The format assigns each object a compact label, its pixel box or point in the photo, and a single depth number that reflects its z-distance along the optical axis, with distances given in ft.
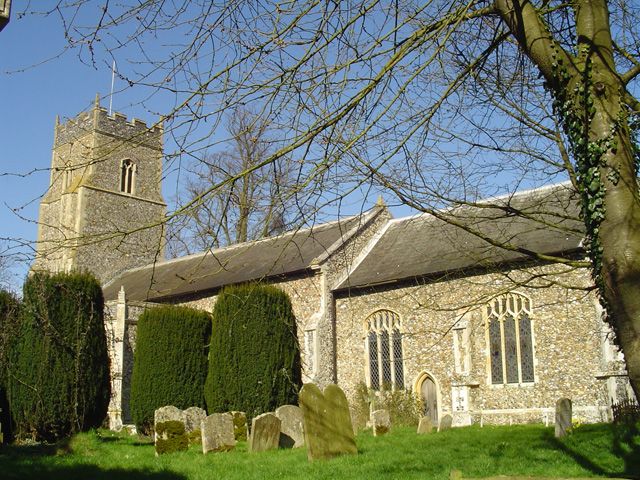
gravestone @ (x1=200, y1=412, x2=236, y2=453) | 35.35
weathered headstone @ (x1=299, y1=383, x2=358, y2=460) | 30.91
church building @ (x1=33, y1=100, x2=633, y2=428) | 52.95
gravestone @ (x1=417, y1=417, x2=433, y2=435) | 44.39
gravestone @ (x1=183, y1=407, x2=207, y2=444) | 41.78
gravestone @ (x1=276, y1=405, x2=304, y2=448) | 39.68
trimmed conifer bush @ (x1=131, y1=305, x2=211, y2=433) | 54.85
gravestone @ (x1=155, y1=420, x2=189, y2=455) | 35.63
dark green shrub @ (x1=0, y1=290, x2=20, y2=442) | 42.65
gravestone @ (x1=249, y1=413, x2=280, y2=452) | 35.26
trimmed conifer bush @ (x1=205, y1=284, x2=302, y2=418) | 51.88
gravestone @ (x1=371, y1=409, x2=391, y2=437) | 43.75
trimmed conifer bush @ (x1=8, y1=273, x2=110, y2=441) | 41.01
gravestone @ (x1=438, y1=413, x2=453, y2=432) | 46.75
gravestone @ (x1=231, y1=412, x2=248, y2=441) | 45.91
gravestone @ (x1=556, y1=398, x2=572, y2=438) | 36.04
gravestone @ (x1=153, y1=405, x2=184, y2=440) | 36.49
